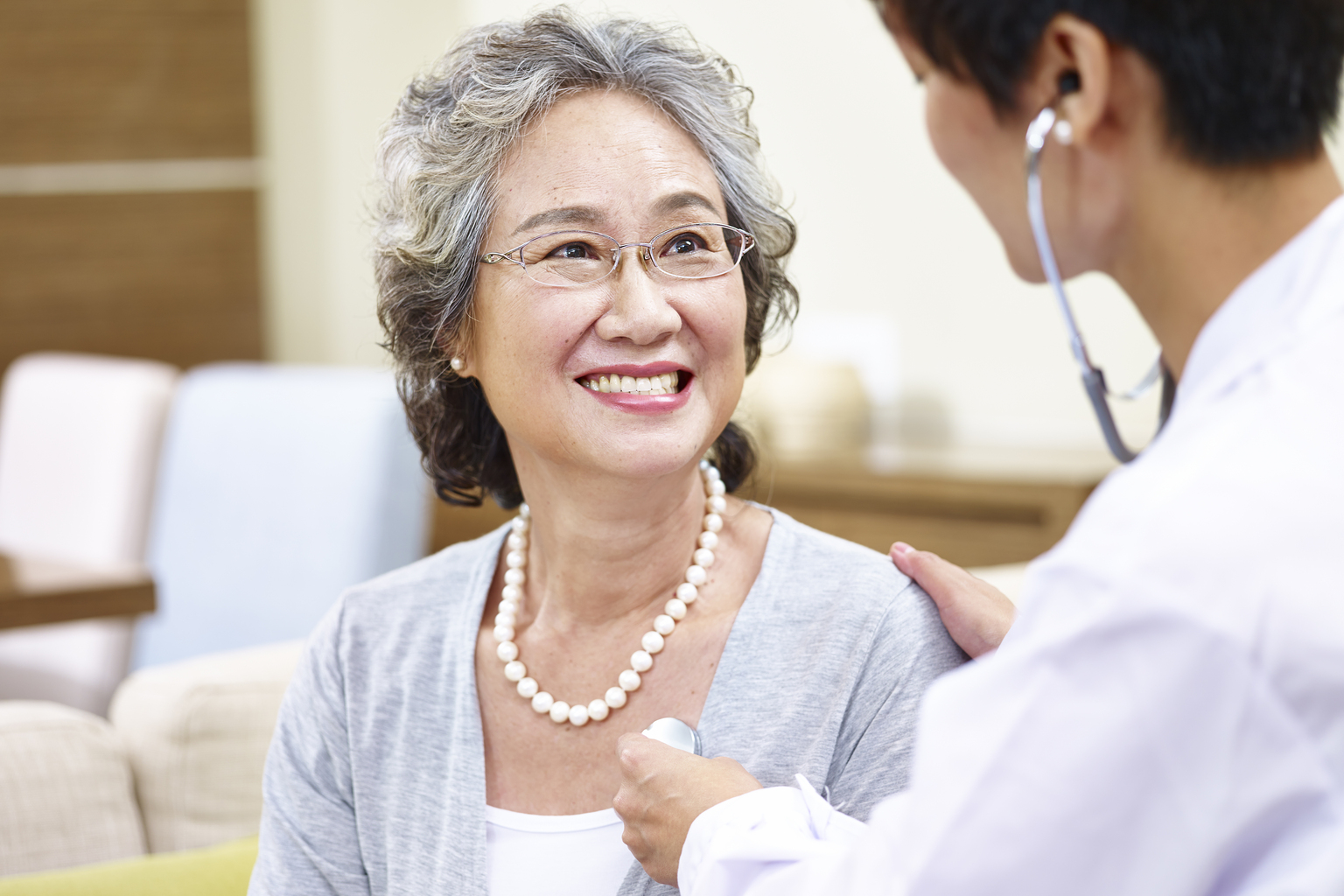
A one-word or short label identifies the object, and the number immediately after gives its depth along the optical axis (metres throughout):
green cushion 1.39
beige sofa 1.55
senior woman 1.21
